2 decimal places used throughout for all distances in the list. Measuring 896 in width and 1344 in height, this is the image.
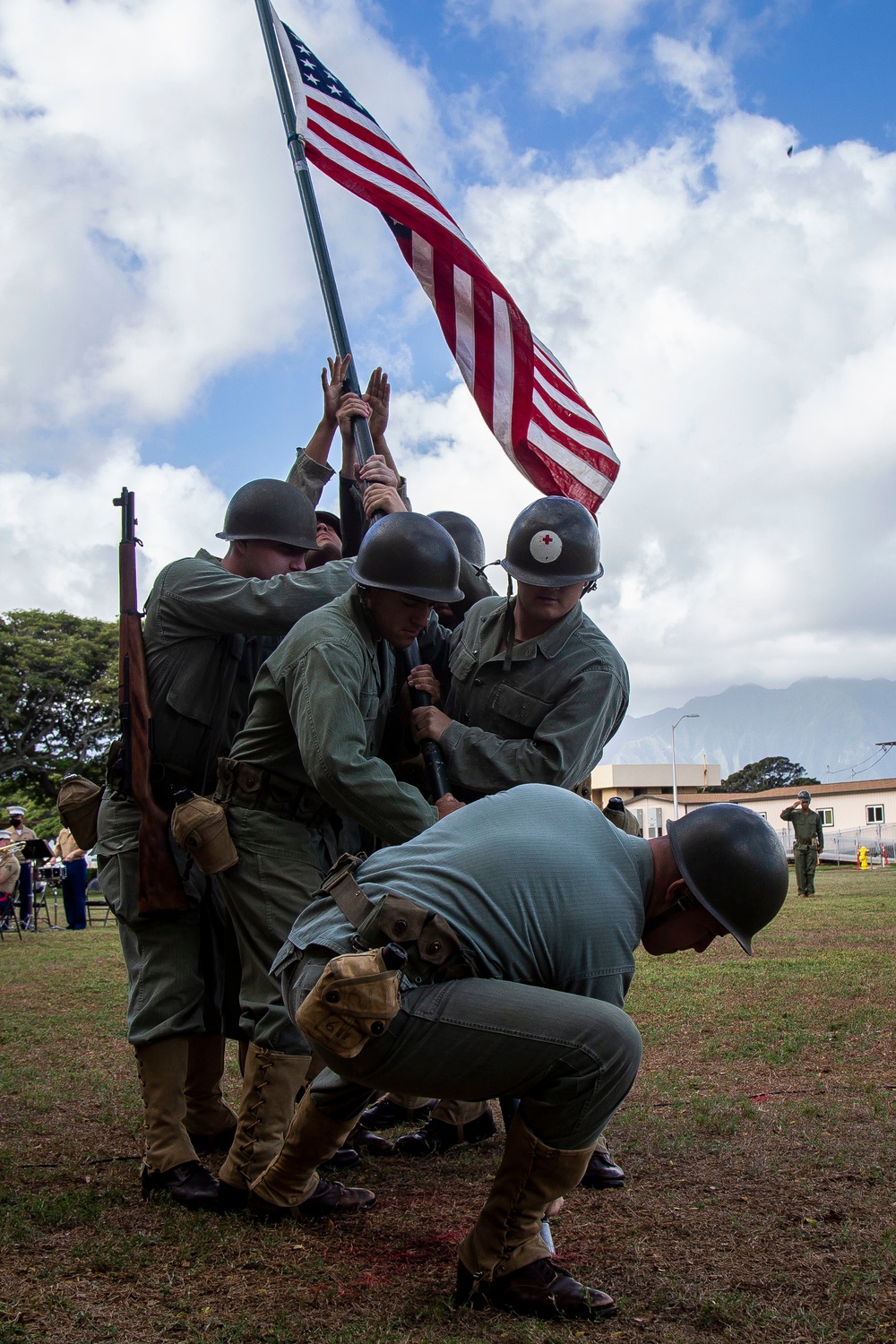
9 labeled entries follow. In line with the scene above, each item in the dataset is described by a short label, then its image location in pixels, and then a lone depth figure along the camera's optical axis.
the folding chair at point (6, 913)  16.94
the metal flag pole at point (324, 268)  4.05
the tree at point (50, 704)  36.91
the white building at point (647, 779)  66.50
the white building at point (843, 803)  58.64
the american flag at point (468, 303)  6.27
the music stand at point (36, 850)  17.92
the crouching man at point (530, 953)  2.79
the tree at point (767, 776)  78.12
